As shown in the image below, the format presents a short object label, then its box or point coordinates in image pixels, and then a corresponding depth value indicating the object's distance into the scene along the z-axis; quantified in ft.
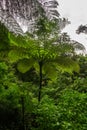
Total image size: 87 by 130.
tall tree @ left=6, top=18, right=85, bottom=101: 12.29
